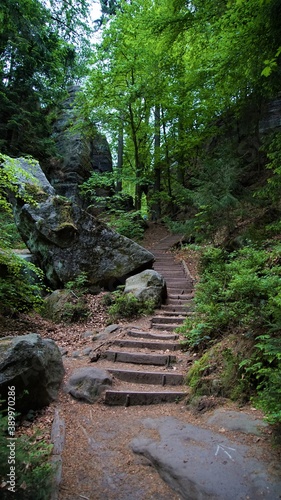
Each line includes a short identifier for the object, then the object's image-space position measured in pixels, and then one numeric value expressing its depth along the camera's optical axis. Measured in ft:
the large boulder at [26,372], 12.32
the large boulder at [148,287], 26.37
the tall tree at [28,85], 42.32
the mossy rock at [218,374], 13.02
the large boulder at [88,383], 14.73
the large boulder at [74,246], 31.37
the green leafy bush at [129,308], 25.25
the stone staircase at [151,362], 14.53
